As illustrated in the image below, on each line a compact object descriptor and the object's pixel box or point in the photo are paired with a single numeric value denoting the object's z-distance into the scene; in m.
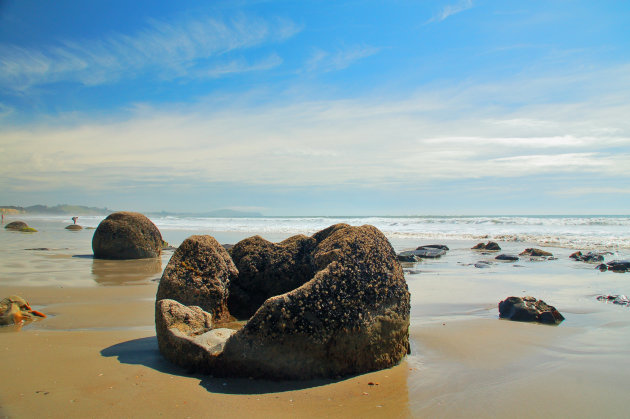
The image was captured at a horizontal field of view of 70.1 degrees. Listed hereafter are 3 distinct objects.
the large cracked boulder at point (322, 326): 3.76
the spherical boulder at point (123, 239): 13.87
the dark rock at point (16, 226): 27.69
